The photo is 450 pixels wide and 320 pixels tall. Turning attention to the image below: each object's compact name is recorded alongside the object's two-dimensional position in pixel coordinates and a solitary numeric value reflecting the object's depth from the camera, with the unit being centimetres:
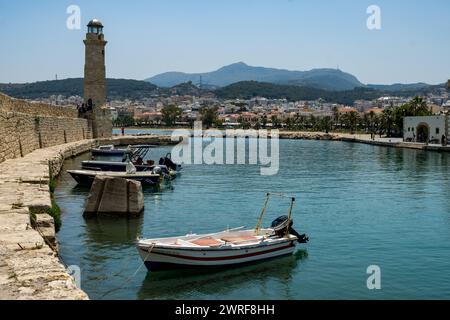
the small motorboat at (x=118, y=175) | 2944
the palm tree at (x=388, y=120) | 10094
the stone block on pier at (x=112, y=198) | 2164
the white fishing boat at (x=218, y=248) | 1421
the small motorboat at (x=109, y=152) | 4806
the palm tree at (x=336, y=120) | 15988
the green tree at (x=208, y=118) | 15862
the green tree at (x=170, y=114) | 16625
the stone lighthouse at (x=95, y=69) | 6072
